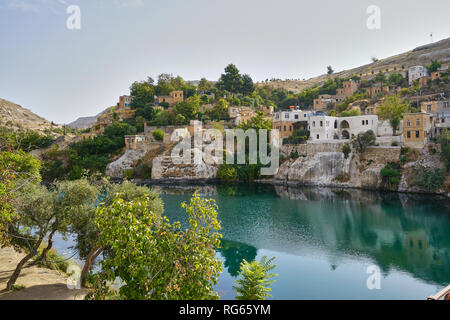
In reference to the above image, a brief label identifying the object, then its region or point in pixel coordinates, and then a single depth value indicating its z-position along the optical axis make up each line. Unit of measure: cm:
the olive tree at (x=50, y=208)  1288
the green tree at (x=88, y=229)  1327
